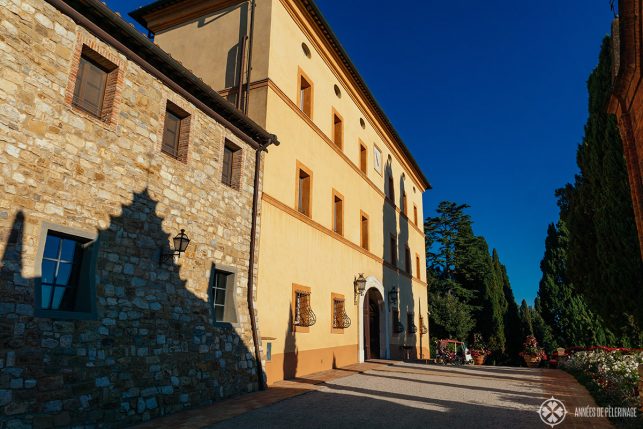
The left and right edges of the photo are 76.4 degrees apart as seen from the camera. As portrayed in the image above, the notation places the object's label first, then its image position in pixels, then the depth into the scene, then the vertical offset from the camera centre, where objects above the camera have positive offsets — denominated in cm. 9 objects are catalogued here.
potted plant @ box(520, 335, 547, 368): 2042 -191
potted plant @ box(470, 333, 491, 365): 2267 -217
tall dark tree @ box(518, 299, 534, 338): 3218 -53
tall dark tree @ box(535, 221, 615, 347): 2025 +58
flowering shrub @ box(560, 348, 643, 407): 740 -125
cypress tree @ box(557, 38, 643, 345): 983 +233
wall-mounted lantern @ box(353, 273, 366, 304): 1585 +97
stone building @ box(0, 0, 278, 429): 542 +118
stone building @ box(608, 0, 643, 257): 688 +410
